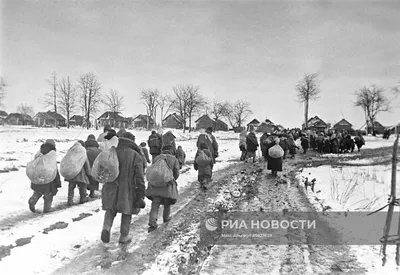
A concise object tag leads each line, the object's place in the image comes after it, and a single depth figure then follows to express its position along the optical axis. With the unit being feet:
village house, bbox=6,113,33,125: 117.70
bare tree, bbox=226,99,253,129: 216.13
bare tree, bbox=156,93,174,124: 121.24
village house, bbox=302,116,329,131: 138.83
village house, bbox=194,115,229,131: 144.24
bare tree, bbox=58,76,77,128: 84.92
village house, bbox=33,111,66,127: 150.04
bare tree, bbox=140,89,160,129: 130.00
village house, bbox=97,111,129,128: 187.26
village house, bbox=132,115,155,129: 168.49
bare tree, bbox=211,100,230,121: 187.36
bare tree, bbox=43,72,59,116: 81.20
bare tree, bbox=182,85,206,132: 89.29
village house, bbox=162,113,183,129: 134.00
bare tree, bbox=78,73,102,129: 82.49
